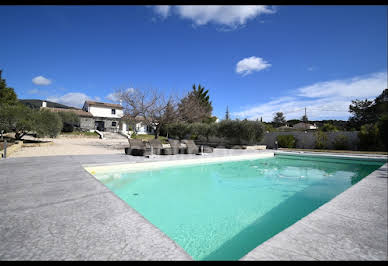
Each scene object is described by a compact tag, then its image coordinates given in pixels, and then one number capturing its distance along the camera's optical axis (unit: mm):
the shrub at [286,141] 18077
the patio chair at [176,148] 10523
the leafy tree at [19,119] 13062
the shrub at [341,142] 15734
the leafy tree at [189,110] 17109
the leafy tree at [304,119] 50659
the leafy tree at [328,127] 21488
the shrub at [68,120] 28156
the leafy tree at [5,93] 24661
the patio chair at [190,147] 11046
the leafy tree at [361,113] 32688
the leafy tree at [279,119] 58500
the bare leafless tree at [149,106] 16094
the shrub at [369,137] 14102
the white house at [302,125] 46131
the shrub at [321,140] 16672
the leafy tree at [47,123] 15124
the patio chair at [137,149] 9617
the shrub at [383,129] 13023
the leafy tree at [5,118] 12797
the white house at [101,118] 31578
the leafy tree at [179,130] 25938
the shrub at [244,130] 17578
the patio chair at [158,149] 10162
